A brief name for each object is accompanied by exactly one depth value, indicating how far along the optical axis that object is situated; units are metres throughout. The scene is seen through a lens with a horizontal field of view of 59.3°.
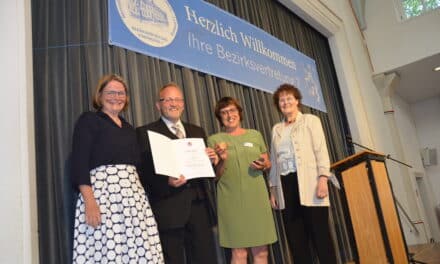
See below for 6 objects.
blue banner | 2.57
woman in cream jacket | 2.16
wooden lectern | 2.73
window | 6.77
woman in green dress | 2.12
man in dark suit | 1.84
